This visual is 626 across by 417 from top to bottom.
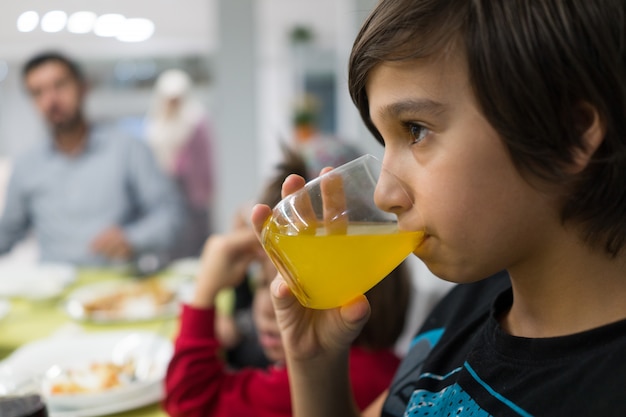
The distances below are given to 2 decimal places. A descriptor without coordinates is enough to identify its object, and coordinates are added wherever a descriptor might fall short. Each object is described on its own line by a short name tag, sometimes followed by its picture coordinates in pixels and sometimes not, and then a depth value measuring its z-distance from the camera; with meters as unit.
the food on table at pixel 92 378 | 1.21
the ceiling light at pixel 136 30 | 3.17
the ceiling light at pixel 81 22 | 3.04
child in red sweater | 1.22
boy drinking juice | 0.58
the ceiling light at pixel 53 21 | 2.93
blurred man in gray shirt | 2.92
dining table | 1.65
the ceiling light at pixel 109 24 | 3.11
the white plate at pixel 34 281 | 2.02
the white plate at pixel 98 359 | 1.16
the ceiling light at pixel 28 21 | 2.78
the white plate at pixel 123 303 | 1.78
